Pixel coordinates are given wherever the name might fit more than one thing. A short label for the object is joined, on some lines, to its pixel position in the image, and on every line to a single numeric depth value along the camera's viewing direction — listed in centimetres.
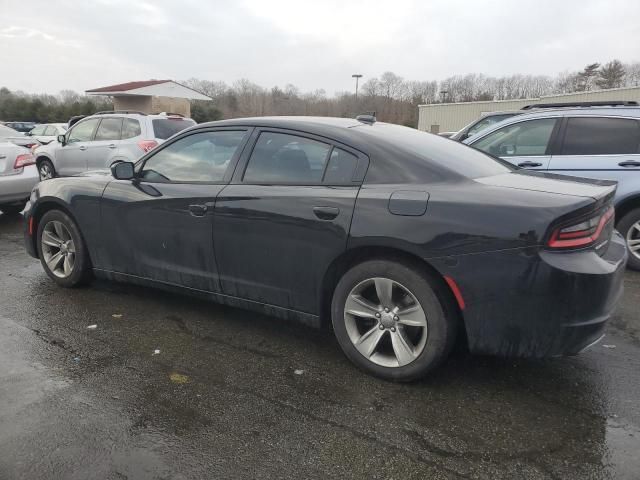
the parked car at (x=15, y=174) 736
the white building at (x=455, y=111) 3553
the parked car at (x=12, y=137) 898
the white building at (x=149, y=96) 3578
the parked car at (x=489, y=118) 656
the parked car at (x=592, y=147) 520
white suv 941
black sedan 257
